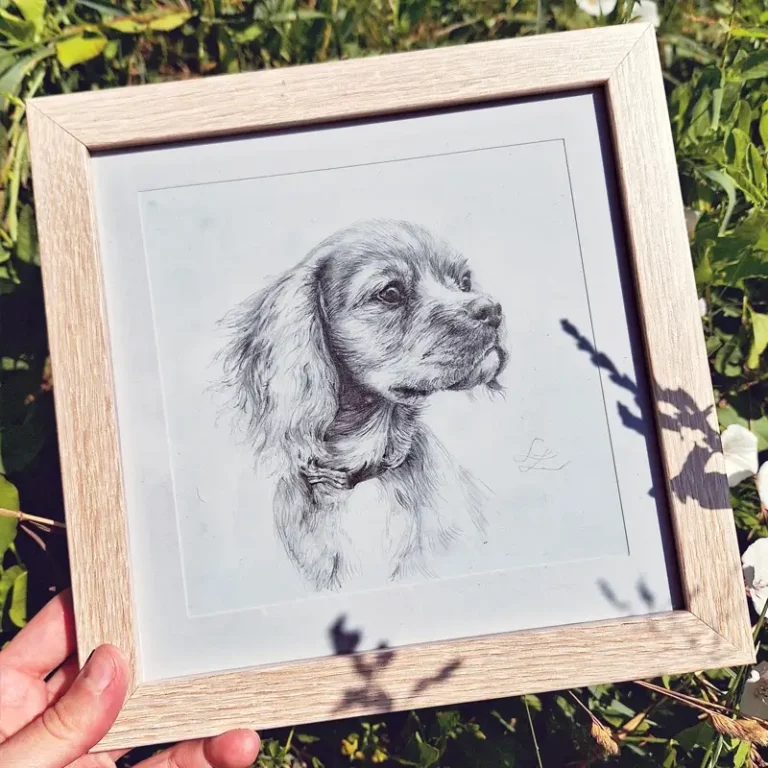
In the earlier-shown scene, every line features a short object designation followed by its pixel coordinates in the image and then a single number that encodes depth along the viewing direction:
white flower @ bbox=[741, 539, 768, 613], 0.37
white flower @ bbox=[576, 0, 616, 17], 0.42
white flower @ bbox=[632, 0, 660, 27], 0.42
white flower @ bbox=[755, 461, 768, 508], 0.38
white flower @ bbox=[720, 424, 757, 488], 0.39
